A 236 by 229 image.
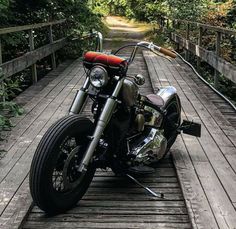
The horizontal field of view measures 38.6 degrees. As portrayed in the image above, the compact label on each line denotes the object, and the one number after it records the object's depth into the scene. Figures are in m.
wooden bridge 2.09
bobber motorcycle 2.04
